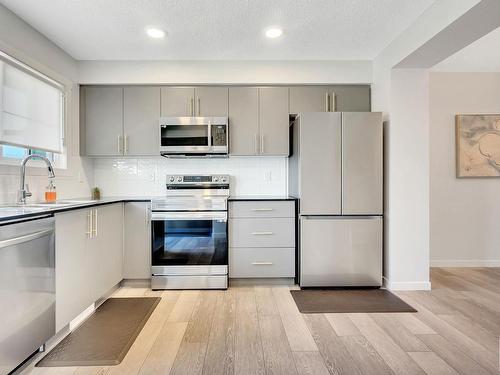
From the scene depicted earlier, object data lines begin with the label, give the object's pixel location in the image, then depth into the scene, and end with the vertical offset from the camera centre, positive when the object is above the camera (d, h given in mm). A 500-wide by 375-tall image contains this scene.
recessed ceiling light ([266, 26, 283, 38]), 2500 +1368
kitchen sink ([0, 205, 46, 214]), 1663 -143
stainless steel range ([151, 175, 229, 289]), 2875 -563
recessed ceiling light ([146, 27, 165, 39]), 2516 +1371
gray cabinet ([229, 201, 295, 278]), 2939 -533
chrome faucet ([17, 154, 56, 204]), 2152 +8
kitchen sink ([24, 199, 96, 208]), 2209 -137
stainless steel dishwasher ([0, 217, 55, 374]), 1435 -556
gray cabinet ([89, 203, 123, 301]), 2354 -556
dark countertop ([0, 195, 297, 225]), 1462 -143
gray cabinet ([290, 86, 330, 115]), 3217 +977
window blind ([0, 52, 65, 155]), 2225 +664
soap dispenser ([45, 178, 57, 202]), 2455 -52
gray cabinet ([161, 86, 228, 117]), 3197 +950
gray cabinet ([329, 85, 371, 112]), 3238 +1004
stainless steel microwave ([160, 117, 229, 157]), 3104 +559
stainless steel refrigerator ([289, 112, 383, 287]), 2816 -112
